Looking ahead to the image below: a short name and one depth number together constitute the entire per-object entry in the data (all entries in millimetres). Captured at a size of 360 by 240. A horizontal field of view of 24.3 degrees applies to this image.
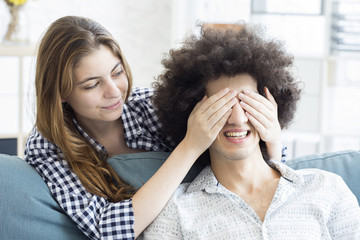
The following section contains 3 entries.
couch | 1859
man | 1877
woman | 1880
